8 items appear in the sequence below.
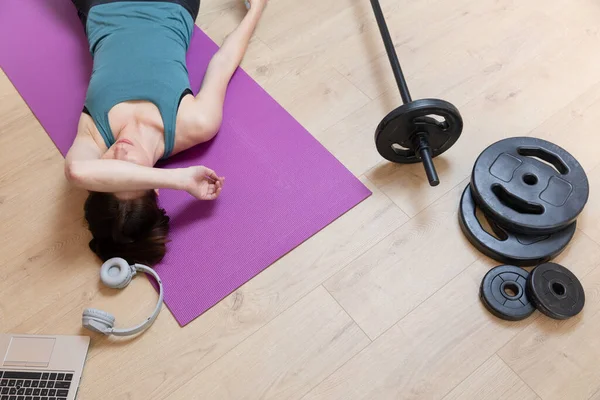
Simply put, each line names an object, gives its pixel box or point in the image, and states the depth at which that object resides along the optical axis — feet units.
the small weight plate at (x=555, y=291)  3.63
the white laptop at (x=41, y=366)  3.51
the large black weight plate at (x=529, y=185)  3.85
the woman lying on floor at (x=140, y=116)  3.84
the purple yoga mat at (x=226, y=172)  4.02
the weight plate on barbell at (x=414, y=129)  3.84
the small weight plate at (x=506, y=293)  3.68
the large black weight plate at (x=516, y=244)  3.86
